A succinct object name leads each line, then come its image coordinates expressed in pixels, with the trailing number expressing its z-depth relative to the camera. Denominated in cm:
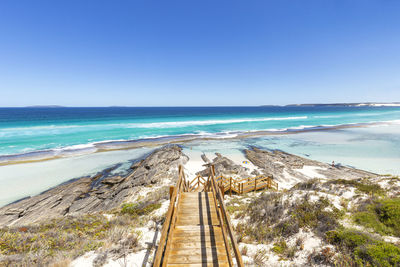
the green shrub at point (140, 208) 830
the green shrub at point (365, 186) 785
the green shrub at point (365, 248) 376
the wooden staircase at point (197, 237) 394
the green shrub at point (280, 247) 495
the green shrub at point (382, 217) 511
